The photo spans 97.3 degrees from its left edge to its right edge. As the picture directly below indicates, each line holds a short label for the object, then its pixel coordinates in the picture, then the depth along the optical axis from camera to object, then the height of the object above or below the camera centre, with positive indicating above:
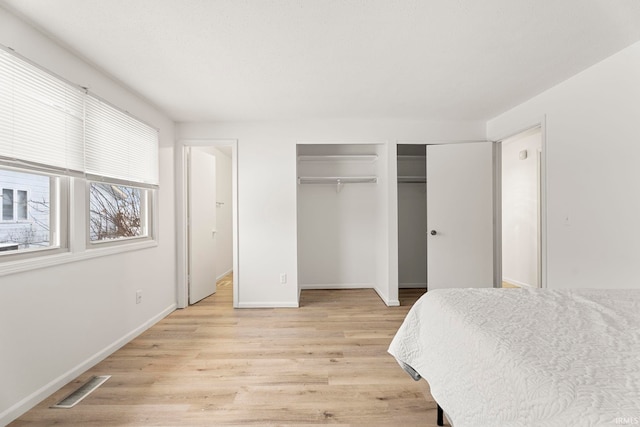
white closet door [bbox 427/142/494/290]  3.39 -0.01
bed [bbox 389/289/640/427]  0.68 -0.43
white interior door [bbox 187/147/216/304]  3.59 -0.12
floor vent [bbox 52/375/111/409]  1.71 -1.15
